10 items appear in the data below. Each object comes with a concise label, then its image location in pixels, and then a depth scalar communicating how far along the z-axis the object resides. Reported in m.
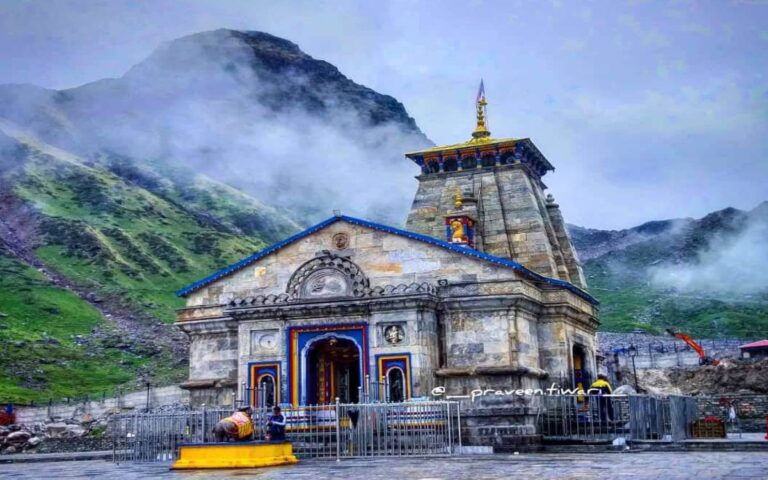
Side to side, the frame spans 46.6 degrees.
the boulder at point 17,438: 36.48
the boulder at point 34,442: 36.47
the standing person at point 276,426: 22.34
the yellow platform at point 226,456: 19.36
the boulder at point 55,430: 38.92
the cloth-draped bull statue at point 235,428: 20.77
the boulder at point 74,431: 38.20
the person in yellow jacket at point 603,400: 25.39
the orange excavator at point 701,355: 64.09
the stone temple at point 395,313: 30.61
